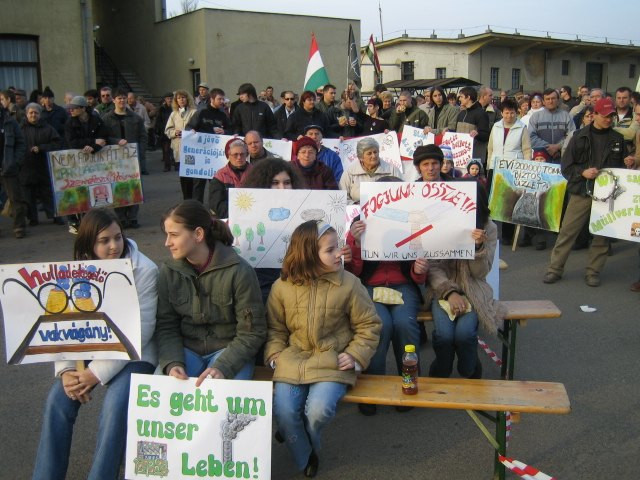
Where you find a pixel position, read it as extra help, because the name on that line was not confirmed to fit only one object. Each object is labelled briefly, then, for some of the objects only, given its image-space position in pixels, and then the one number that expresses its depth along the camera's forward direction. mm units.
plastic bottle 3483
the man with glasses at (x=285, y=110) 12180
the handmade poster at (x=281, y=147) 9531
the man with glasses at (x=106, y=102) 12292
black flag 16984
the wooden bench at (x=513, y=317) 4457
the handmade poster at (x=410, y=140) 10801
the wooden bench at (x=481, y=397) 3309
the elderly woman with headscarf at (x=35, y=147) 10047
